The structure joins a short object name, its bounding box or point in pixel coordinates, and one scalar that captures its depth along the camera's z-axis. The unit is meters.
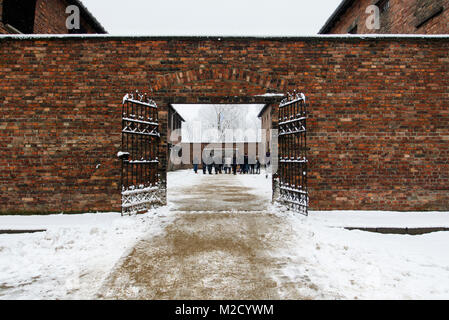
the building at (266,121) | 24.07
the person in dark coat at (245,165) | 18.88
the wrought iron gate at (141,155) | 5.10
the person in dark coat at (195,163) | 19.58
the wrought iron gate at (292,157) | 5.15
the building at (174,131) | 22.75
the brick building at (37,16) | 7.62
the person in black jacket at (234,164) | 18.04
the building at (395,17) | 6.79
